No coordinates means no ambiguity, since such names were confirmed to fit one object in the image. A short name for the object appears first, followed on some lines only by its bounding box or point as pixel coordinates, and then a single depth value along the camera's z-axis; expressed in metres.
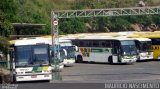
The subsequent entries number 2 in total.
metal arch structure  40.84
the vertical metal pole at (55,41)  37.55
